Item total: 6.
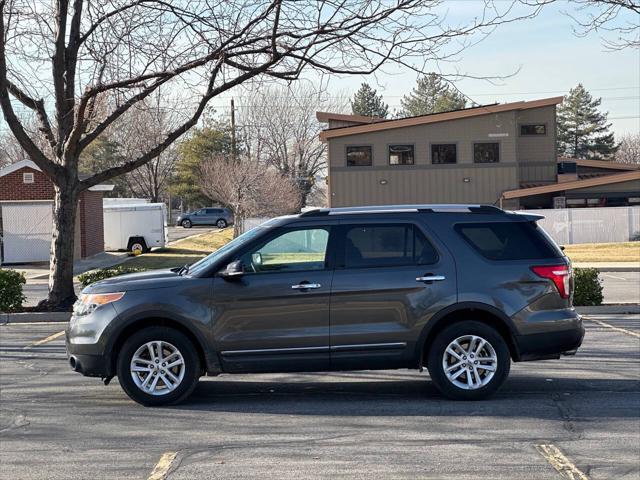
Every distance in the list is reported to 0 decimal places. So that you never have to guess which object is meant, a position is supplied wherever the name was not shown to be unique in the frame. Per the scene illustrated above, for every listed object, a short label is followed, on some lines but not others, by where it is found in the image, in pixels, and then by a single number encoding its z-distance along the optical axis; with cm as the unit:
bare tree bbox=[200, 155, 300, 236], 4512
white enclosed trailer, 3725
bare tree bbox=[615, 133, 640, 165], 9475
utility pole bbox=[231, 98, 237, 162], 5004
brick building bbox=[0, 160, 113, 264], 3077
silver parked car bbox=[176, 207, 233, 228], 6338
